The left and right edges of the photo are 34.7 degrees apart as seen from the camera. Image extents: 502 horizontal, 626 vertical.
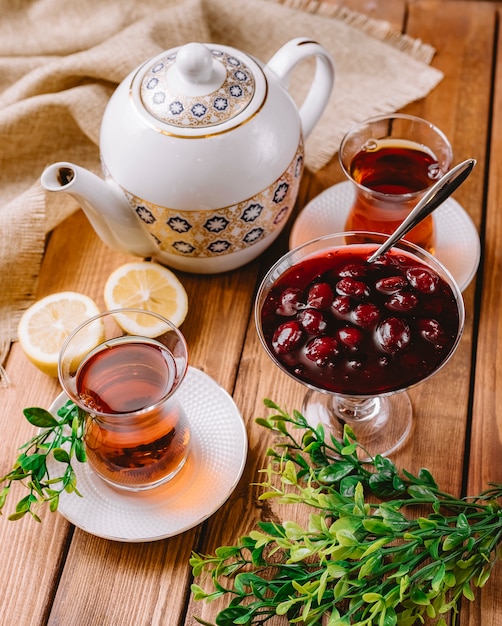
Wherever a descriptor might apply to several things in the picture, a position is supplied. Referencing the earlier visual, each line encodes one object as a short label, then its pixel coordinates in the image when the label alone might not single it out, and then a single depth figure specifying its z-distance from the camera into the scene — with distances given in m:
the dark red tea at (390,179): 1.34
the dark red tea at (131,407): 1.14
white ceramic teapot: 1.27
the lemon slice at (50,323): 1.33
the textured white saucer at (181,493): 1.16
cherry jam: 1.05
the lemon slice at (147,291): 1.40
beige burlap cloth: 1.62
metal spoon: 1.15
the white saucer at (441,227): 1.43
